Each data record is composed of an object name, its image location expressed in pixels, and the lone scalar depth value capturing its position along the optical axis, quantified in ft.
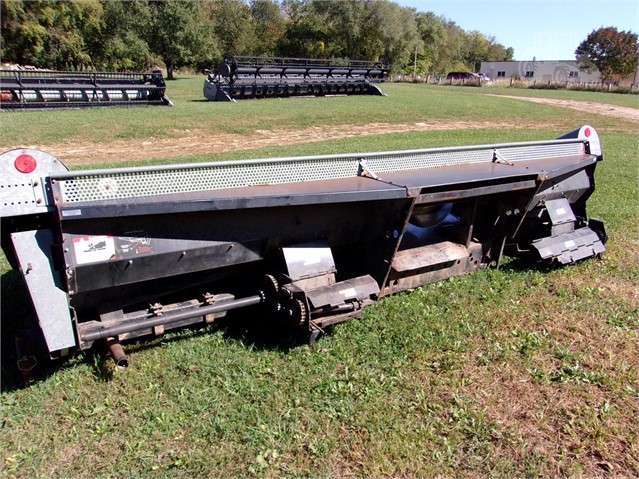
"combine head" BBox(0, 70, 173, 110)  51.55
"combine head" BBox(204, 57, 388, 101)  68.03
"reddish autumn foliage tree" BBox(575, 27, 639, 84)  202.39
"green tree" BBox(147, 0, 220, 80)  135.03
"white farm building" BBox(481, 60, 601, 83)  228.02
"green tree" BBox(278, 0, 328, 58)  197.70
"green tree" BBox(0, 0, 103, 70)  116.06
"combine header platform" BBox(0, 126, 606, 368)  8.70
